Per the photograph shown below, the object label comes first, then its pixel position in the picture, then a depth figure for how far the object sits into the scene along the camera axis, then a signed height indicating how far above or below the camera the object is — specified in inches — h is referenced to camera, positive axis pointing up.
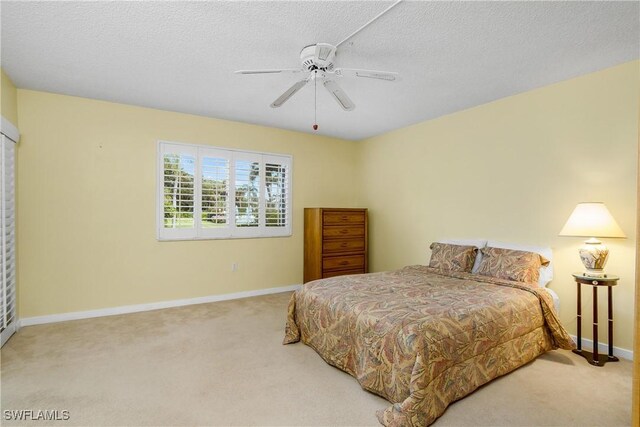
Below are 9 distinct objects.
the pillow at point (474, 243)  141.4 -14.5
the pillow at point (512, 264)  120.9 -20.2
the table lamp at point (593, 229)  104.0 -5.1
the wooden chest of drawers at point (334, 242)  189.8 -18.4
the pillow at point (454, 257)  140.0 -20.1
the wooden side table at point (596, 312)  103.3 -32.5
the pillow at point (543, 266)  124.5 -19.9
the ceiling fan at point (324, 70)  89.0 +45.2
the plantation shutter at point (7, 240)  117.1 -11.8
